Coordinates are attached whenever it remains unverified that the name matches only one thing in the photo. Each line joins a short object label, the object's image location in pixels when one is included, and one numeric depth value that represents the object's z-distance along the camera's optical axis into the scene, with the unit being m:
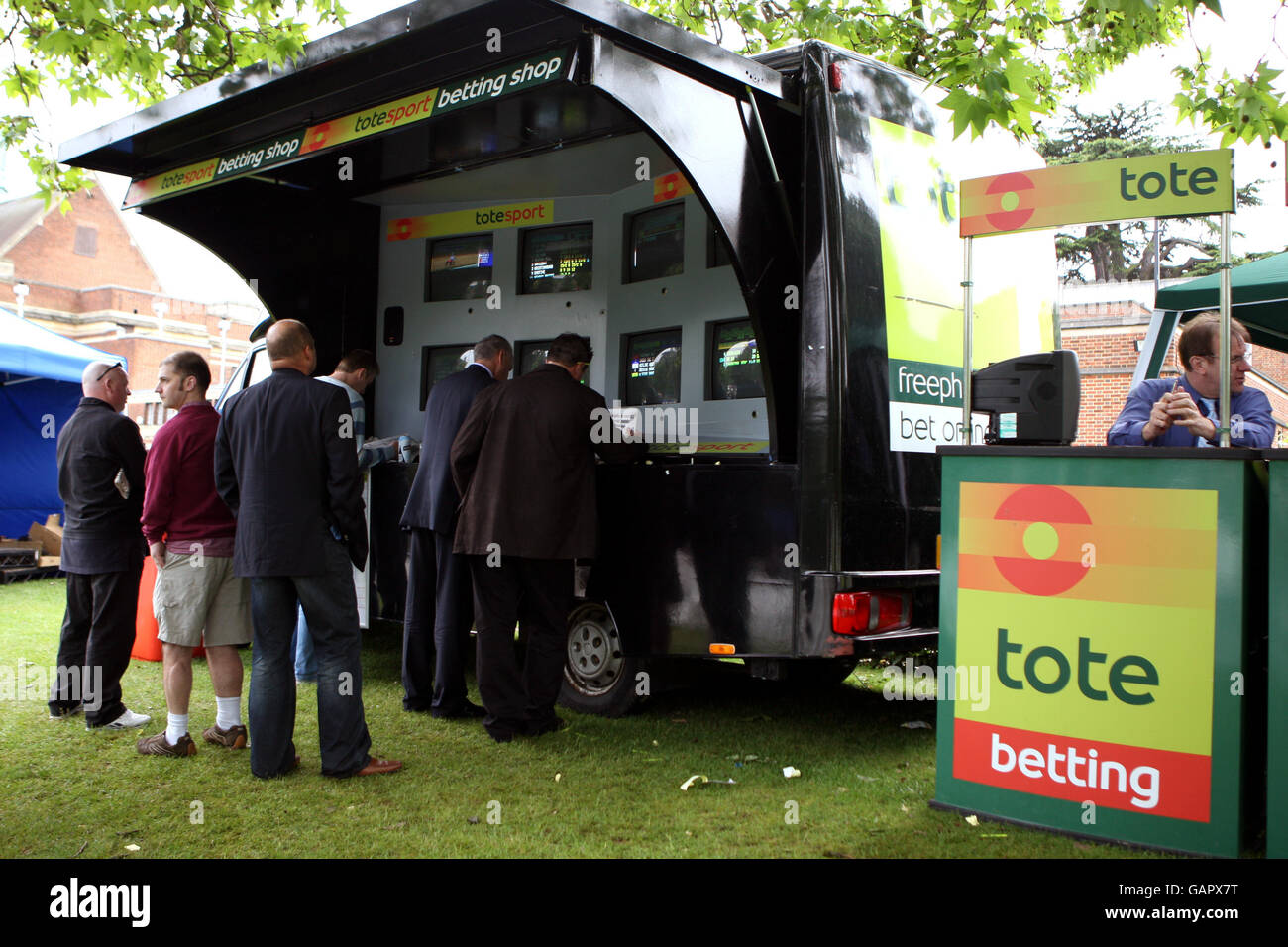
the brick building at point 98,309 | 37.81
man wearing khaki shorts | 4.90
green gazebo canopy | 6.56
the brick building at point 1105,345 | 22.28
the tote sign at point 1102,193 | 3.72
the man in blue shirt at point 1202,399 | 4.60
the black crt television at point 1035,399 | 3.98
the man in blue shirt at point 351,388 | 6.38
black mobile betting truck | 4.57
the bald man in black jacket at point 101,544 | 5.49
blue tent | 13.51
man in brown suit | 5.18
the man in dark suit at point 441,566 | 5.71
